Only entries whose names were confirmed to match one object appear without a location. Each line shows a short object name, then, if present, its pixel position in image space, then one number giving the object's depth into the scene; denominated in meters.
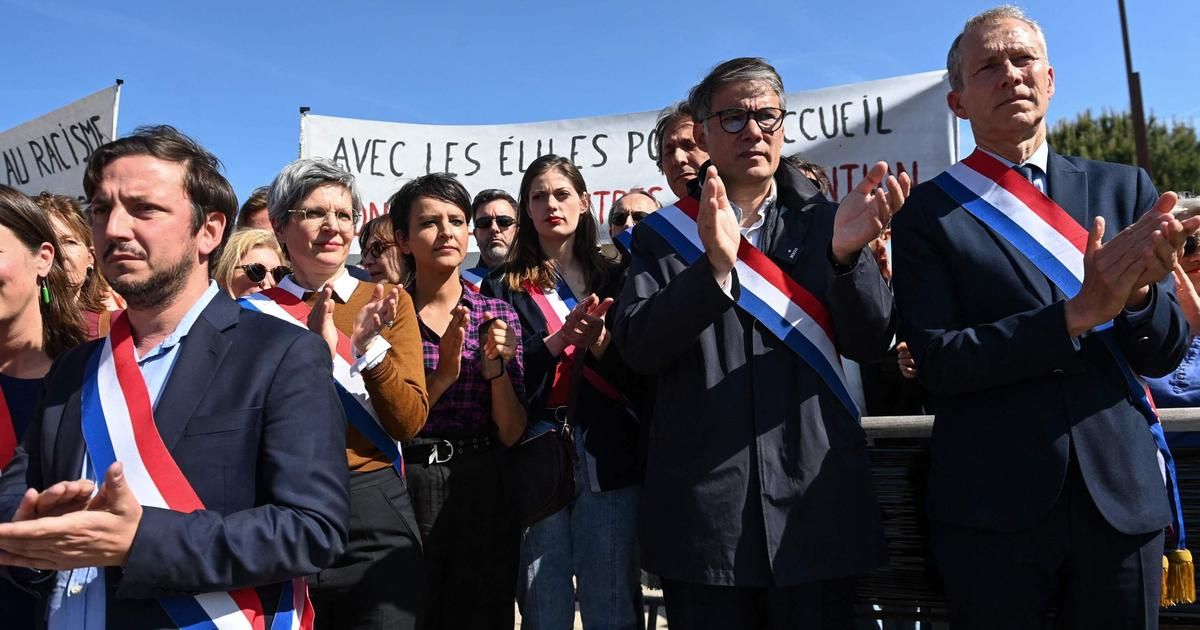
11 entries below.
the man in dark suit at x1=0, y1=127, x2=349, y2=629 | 1.70
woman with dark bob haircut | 3.14
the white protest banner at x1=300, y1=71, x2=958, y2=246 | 6.19
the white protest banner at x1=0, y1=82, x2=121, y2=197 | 7.09
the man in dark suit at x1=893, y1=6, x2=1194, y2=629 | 2.23
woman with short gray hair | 2.78
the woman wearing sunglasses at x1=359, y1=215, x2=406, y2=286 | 4.80
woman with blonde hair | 4.12
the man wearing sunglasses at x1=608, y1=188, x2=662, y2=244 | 4.79
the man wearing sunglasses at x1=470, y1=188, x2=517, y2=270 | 4.70
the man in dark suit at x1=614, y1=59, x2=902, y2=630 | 2.54
